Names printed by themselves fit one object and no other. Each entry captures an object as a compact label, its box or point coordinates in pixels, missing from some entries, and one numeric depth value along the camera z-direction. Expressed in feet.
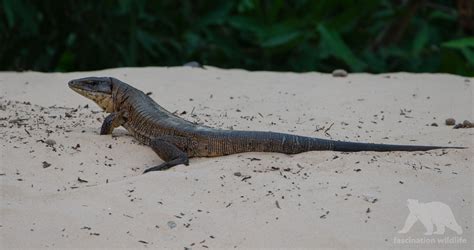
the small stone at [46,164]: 36.54
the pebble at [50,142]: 39.02
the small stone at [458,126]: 43.55
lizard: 38.65
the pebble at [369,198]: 32.37
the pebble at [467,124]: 43.50
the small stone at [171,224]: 30.66
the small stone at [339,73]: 56.34
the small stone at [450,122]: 44.55
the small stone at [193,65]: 59.84
